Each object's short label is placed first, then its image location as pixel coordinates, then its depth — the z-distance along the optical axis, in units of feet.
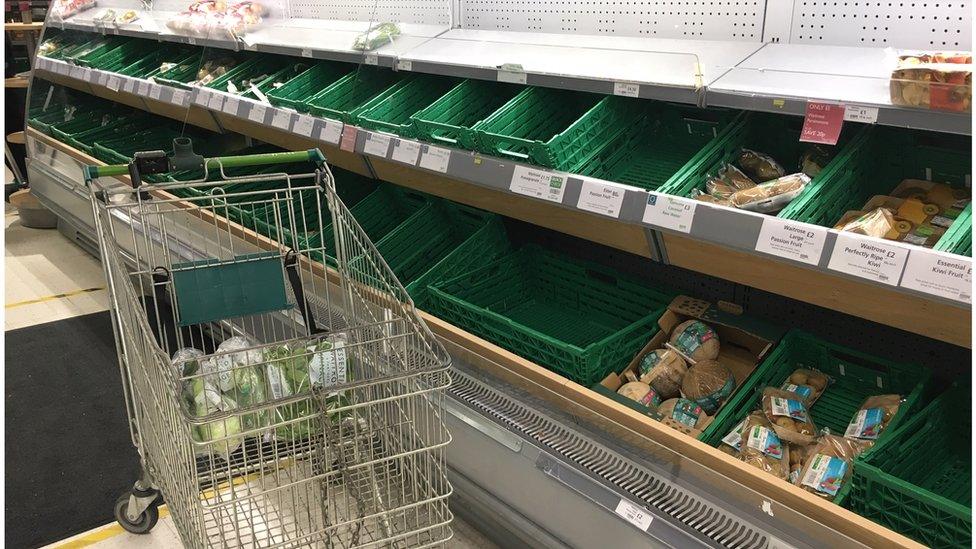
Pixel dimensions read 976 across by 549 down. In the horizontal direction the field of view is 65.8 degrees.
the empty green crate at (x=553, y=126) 6.28
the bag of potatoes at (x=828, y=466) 5.37
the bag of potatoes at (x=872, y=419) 5.71
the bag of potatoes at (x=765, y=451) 5.77
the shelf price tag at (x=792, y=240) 4.68
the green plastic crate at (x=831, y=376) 6.15
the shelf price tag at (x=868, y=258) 4.34
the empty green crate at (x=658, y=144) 6.91
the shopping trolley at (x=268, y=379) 4.79
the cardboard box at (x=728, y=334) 6.96
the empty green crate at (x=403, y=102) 8.25
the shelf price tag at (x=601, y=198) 5.76
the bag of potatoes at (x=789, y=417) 5.89
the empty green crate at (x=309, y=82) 9.86
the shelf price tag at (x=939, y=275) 4.10
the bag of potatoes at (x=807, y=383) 6.34
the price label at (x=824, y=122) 4.81
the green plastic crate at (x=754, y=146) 5.74
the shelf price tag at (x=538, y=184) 6.21
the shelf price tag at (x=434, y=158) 7.16
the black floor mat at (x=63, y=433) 7.93
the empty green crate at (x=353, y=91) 9.00
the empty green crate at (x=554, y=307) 6.91
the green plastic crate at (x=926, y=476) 4.60
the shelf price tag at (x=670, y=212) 5.32
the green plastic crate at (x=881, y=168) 5.34
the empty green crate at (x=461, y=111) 7.15
